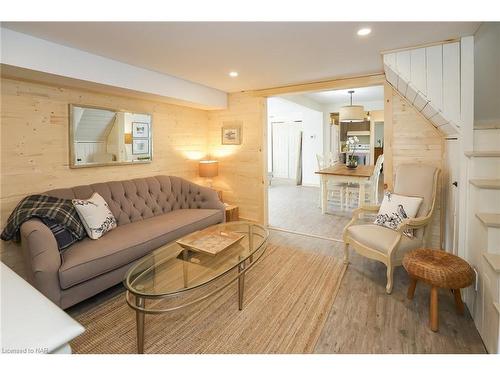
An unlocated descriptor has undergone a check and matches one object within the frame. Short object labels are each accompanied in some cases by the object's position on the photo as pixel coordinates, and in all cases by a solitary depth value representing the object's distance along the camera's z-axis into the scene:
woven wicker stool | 1.84
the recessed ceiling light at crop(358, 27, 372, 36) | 2.14
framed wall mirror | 2.95
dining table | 4.69
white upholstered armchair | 2.46
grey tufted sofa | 1.99
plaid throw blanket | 2.23
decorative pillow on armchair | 2.70
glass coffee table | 1.69
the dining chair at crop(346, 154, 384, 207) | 4.90
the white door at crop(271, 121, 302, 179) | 8.92
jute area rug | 1.79
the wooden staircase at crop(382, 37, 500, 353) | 1.78
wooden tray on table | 2.28
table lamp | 4.44
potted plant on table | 5.39
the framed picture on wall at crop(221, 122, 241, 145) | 4.48
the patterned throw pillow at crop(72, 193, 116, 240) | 2.48
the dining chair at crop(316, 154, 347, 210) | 5.26
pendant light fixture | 5.33
